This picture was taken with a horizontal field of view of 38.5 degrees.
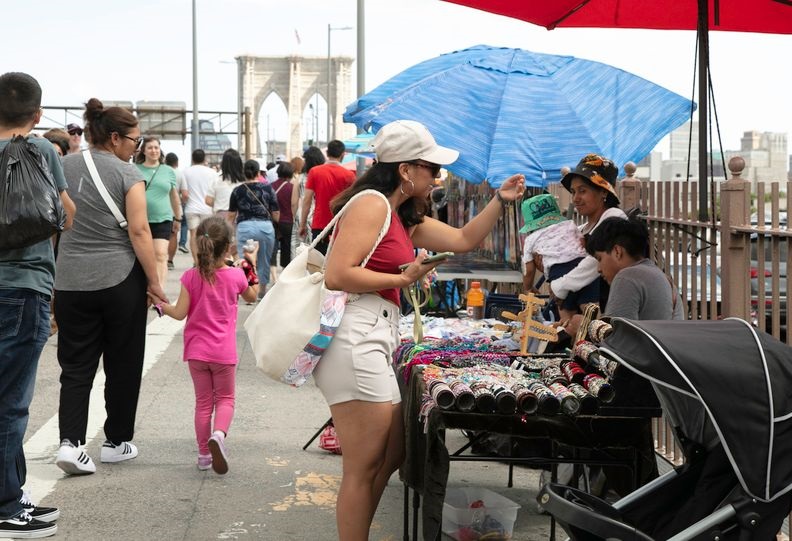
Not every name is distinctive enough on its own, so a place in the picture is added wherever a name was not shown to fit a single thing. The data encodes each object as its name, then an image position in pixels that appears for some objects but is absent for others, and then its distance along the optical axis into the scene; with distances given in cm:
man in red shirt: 1158
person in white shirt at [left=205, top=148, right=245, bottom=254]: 1493
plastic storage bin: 564
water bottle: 837
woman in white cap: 457
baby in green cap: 650
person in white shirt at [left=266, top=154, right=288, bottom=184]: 2255
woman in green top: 1246
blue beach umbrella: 818
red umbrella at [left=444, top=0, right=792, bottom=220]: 662
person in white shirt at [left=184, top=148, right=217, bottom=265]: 1723
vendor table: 467
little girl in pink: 685
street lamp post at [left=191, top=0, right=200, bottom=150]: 4072
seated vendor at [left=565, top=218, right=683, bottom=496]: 541
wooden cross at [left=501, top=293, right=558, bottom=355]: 572
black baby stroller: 354
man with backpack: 545
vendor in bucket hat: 642
